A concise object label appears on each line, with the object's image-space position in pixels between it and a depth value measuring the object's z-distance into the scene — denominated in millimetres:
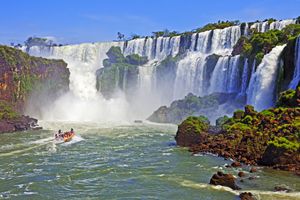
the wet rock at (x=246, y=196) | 18297
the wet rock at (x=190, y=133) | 32719
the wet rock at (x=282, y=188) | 19969
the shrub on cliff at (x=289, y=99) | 30781
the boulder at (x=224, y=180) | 20422
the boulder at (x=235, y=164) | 25094
